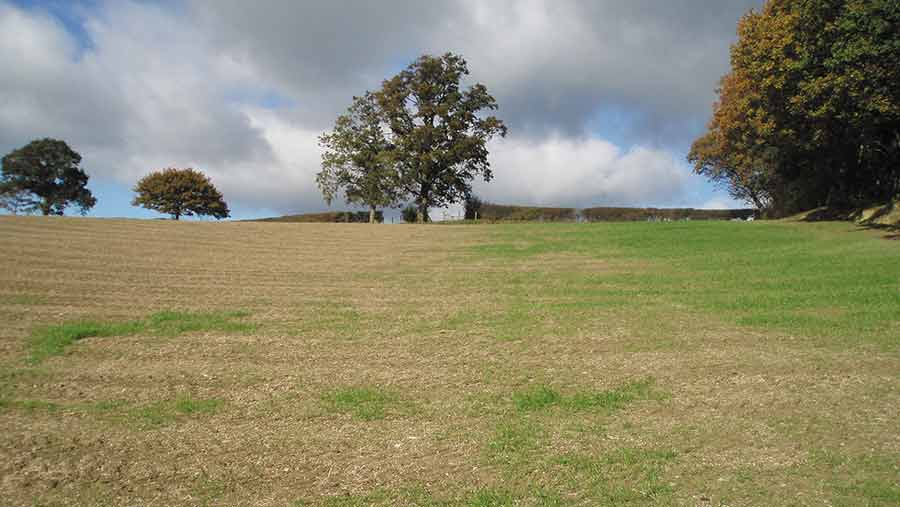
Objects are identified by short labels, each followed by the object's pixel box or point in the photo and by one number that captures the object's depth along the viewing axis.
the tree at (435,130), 51.38
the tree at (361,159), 53.34
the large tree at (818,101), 22.89
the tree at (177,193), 75.00
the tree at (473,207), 52.19
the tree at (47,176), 68.00
